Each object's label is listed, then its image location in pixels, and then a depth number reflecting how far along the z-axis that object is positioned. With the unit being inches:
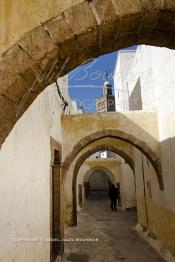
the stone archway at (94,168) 483.2
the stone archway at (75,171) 262.7
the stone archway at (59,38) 57.2
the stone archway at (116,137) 190.7
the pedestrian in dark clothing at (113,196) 400.9
